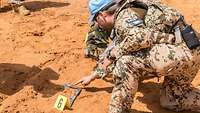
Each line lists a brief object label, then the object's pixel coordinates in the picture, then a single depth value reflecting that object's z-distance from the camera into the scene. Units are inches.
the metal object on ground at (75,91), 205.7
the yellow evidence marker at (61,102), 199.0
